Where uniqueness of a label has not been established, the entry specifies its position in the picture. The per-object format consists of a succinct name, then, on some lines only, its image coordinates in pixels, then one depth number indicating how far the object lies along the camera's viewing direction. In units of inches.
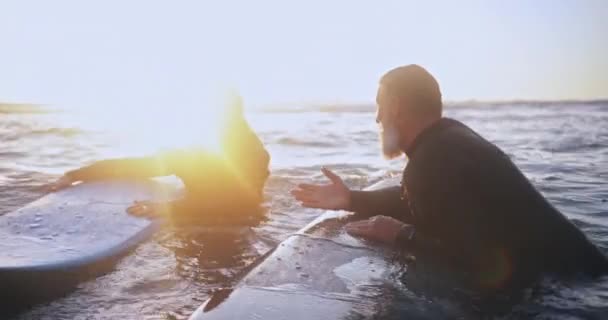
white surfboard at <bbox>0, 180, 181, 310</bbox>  137.3
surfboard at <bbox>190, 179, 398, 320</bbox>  95.7
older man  111.3
